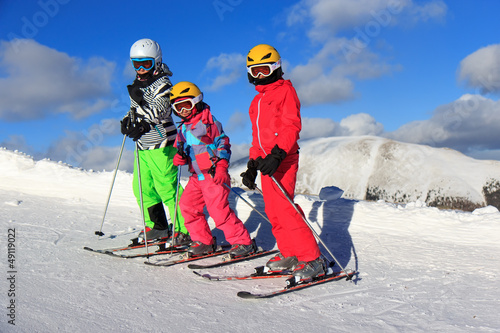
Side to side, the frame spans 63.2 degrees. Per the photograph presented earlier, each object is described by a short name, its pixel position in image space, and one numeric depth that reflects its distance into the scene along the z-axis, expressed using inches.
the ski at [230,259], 164.6
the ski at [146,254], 178.1
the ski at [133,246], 184.4
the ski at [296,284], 131.7
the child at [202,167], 177.8
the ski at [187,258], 169.3
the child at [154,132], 195.8
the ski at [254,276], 150.2
